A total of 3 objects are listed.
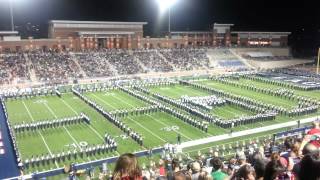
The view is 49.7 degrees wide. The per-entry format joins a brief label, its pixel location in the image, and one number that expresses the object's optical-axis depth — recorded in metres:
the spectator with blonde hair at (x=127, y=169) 4.11
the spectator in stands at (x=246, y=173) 4.74
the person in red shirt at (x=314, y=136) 6.50
